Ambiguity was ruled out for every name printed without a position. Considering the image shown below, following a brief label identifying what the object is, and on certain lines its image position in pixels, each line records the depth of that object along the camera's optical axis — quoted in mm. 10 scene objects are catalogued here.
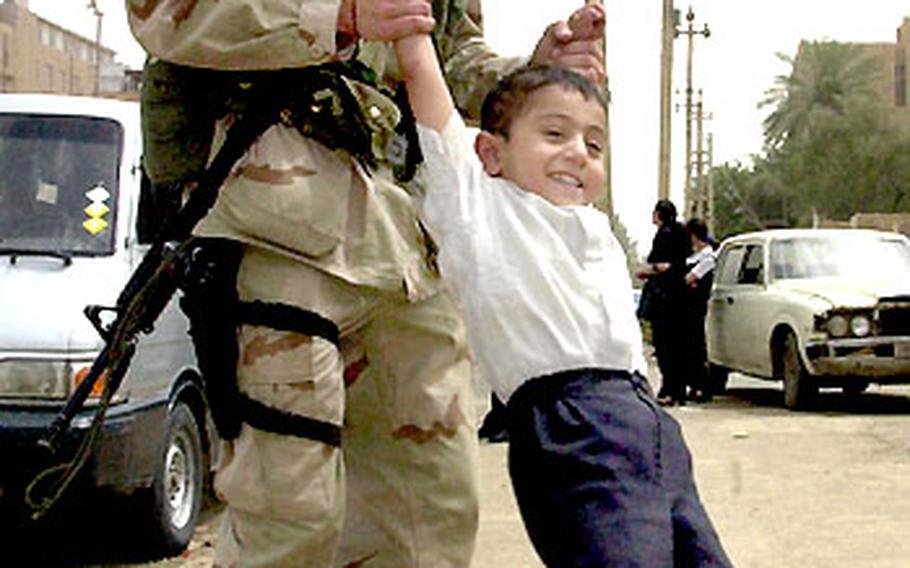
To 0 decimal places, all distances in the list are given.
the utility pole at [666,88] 31844
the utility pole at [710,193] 65125
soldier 2430
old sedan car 11812
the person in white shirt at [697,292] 13086
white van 5262
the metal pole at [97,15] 48125
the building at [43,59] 75625
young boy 2471
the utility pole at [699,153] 61459
